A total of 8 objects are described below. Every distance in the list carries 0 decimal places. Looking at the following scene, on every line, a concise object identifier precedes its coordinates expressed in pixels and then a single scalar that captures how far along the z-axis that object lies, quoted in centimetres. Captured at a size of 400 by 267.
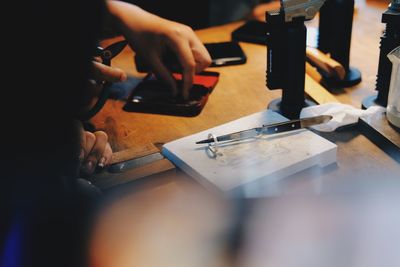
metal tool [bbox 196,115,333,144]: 87
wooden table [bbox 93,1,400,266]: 82
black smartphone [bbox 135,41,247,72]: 115
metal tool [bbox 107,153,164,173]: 84
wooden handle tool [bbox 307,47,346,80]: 112
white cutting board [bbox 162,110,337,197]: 77
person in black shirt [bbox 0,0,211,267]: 40
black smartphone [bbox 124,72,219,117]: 104
